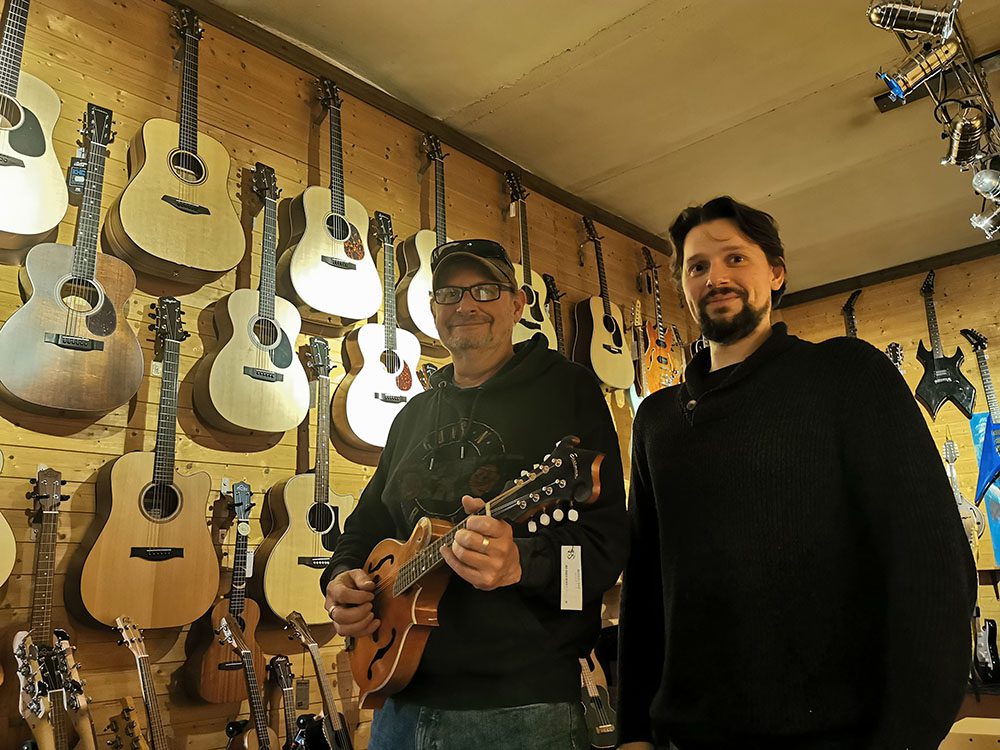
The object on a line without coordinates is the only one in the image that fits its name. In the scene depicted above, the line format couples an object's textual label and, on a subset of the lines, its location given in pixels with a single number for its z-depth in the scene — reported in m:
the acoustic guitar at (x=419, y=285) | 3.44
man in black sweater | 1.13
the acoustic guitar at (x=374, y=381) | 3.07
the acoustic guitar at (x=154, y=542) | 2.20
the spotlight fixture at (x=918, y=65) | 3.17
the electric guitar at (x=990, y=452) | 5.08
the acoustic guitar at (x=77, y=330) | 2.14
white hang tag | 1.27
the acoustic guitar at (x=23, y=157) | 2.21
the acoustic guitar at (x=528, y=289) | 4.04
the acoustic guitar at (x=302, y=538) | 2.62
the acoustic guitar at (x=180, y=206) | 2.50
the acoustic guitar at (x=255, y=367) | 2.62
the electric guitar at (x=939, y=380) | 5.62
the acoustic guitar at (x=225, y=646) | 2.39
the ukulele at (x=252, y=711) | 2.42
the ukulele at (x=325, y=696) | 2.54
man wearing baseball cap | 1.31
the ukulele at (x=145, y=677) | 2.13
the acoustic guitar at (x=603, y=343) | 4.56
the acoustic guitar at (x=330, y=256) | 2.97
